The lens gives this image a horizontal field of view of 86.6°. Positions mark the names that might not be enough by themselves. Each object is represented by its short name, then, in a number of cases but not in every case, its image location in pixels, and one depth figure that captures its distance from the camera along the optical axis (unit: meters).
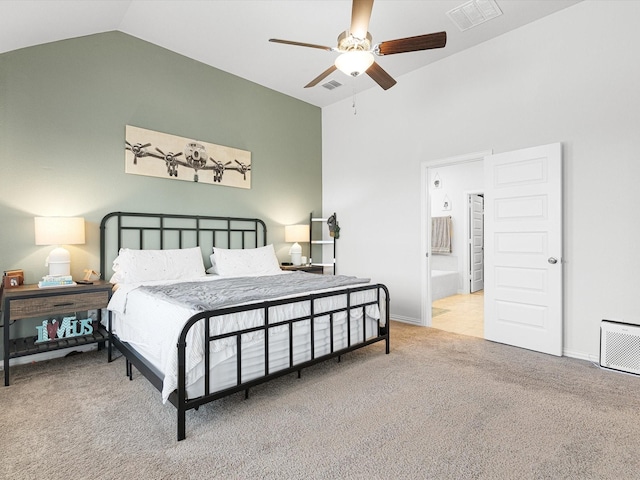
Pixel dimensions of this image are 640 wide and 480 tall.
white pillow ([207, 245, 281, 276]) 4.09
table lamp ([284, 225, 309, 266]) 5.22
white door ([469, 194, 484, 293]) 7.14
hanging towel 7.27
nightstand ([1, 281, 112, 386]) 2.70
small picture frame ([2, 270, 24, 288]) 2.95
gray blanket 2.34
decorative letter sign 3.07
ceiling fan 2.44
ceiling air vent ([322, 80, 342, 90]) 4.93
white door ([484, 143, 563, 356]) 3.36
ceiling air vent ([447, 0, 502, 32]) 3.26
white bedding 2.06
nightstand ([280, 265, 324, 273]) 4.88
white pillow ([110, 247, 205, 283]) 3.41
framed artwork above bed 3.88
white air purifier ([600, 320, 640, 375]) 2.90
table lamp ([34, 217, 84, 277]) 3.03
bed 2.10
